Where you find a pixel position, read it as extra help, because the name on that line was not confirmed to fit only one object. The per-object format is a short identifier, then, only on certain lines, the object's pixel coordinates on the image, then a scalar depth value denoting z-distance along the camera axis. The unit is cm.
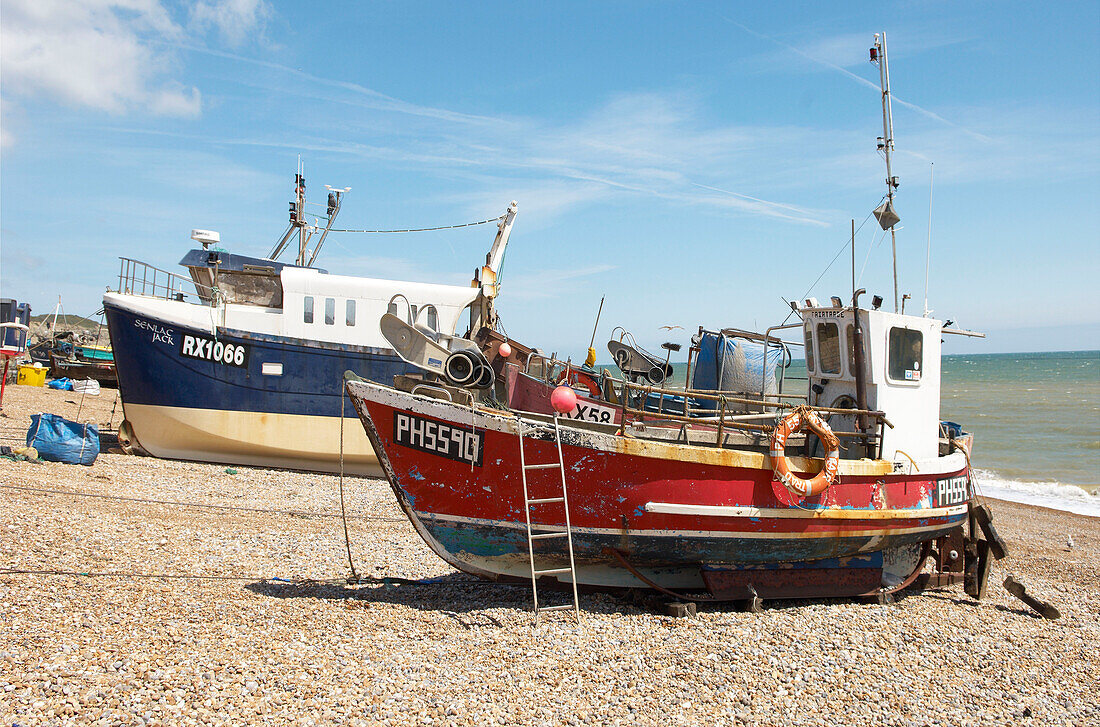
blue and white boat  1475
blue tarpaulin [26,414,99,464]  1280
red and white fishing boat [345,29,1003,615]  721
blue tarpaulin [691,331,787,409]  1209
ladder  695
